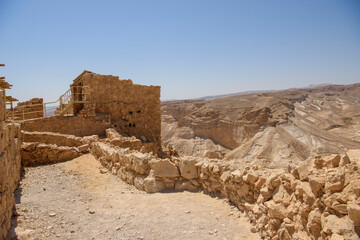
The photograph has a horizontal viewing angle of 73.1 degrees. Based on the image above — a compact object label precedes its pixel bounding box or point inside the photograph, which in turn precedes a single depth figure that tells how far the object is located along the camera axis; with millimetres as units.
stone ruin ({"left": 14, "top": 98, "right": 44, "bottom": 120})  13550
